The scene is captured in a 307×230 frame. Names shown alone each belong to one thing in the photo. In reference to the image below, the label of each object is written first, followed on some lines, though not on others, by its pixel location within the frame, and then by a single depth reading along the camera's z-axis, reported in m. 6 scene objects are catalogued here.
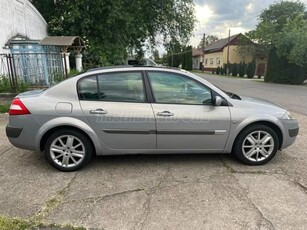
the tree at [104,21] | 15.45
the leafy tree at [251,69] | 34.92
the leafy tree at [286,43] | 19.84
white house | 10.71
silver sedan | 3.73
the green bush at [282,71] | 21.91
